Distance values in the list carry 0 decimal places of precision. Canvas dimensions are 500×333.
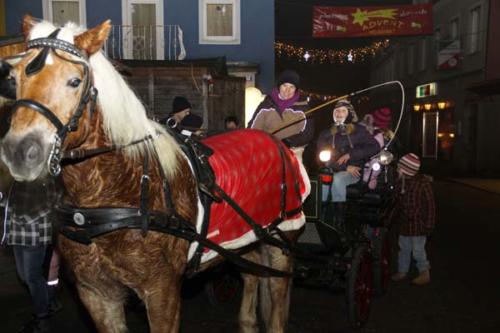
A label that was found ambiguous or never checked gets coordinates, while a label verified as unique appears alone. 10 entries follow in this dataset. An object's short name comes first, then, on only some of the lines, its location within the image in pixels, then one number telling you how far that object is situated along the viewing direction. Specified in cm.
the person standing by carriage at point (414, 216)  648
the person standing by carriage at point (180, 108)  652
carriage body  482
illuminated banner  1748
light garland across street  2139
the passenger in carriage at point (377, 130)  579
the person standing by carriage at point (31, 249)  394
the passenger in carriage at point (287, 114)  512
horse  214
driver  563
